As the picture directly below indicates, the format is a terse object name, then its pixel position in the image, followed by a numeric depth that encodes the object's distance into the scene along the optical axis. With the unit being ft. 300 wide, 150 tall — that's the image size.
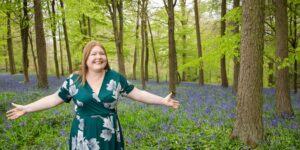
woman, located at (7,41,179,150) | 11.68
